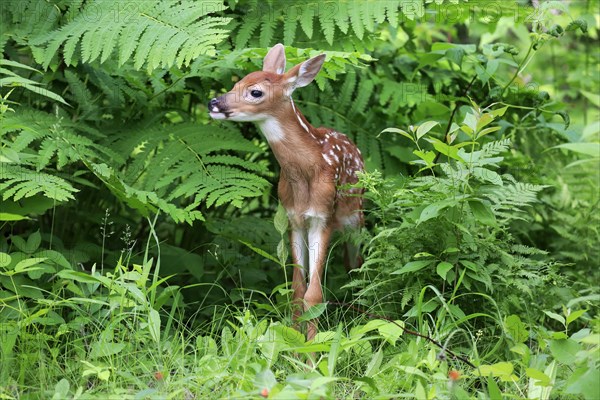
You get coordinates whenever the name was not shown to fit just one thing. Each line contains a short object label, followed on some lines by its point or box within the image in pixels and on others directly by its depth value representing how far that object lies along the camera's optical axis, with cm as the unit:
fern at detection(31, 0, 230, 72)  858
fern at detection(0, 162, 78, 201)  823
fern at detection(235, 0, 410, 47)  948
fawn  838
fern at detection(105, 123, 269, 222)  884
